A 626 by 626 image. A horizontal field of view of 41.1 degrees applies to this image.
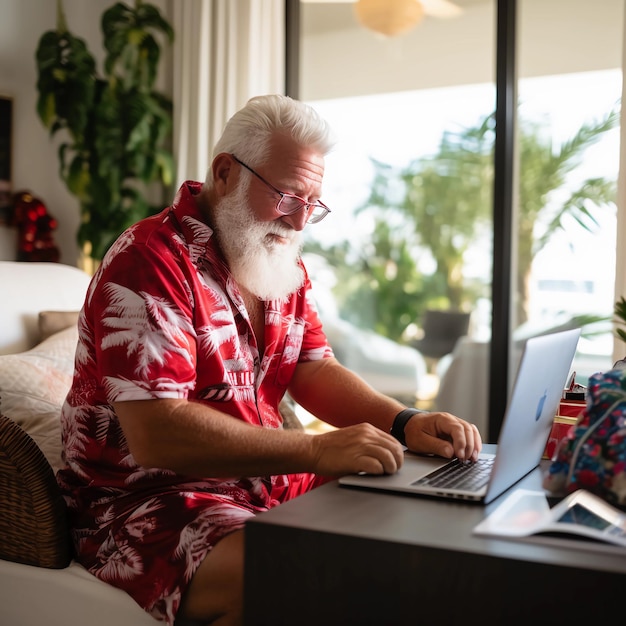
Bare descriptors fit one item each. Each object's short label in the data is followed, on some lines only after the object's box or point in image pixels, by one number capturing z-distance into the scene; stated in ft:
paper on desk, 3.09
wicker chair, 4.92
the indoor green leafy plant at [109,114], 11.65
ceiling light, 12.50
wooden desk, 2.85
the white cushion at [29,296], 6.97
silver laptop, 3.60
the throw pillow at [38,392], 5.76
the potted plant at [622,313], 6.06
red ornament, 12.68
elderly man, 4.33
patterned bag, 3.54
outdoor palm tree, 13.29
